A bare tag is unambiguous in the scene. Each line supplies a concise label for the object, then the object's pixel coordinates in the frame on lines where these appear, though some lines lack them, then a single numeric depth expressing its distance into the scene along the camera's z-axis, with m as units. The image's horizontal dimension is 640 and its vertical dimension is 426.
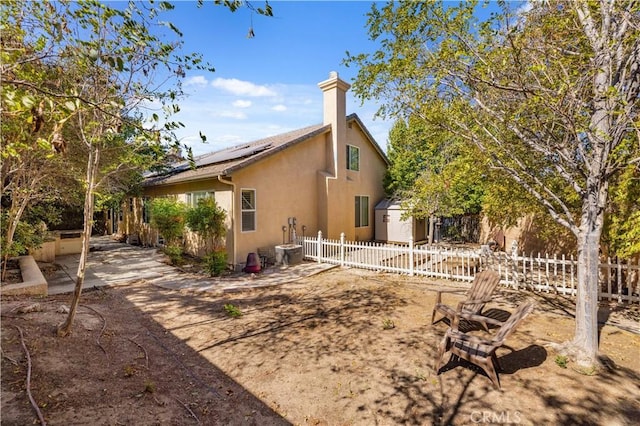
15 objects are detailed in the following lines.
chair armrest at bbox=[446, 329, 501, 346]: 4.10
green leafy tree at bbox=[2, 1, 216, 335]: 3.45
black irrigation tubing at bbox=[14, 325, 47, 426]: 2.95
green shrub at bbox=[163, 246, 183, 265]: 11.39
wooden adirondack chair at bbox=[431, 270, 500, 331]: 5.41
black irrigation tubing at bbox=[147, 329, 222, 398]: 3.92
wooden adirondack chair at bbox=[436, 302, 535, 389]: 3.90
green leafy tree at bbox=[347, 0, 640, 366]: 4.27
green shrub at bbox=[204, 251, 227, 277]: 9.91
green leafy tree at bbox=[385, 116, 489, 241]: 6.61
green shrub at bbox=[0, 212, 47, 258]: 8.38
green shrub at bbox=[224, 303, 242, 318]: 6.54
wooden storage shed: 16.61
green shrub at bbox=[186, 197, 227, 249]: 10.32
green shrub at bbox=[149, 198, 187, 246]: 11.38
